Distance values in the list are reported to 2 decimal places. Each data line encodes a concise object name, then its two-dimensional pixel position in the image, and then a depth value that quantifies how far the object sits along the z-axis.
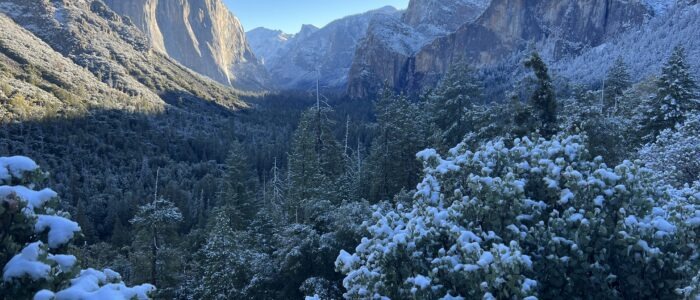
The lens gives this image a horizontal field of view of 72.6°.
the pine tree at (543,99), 17.53
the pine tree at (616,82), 43.45
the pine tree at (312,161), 28.08
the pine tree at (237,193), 33.09
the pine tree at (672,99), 26.11
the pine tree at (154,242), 23.53
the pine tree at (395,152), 29.09
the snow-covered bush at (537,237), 6.57
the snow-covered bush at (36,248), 4.68
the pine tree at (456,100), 27.25
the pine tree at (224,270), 19.59
